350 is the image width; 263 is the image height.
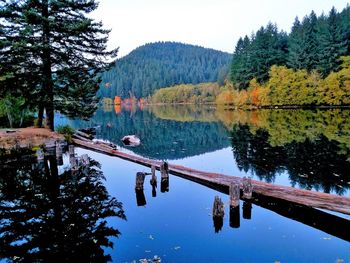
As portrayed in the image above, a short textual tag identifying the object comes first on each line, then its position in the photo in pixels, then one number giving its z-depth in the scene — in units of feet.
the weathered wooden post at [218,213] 36.37
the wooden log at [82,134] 100.73
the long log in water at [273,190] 34.25
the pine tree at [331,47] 234.79
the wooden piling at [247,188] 40.01
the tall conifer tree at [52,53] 84.74
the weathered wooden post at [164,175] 51.98
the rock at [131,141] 107.65
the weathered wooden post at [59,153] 68.48
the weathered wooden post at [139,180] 49.65
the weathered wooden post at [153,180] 51.72
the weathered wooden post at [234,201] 37.83
